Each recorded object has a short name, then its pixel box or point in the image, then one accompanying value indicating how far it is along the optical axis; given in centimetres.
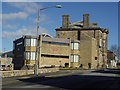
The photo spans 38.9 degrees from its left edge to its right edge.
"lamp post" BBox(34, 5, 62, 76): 2195
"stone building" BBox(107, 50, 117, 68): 8128
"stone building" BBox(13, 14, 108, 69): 4881
